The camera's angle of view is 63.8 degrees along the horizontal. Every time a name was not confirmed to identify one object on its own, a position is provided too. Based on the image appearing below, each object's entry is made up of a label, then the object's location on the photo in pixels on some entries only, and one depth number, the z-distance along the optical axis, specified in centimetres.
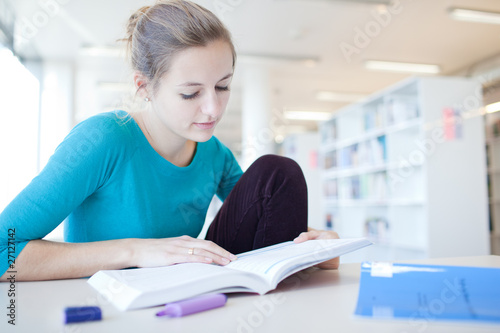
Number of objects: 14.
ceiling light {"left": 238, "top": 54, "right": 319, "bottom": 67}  641
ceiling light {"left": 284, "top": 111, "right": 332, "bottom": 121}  1086
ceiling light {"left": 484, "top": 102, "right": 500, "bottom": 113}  643
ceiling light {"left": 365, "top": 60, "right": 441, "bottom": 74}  670
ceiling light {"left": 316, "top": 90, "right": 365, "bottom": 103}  867
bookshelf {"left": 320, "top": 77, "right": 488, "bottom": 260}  351
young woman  78
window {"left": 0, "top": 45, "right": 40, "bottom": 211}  432
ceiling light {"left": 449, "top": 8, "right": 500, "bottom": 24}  486
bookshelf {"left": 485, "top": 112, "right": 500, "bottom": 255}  491
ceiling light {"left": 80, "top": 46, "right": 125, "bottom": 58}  594
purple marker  51
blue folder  47
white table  46
